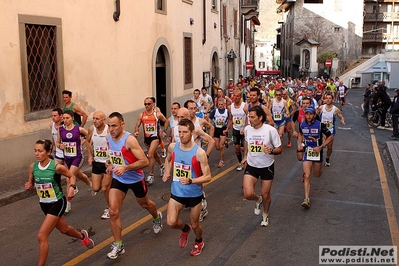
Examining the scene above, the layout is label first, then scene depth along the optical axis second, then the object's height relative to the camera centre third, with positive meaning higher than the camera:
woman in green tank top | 5.22 -1.32
